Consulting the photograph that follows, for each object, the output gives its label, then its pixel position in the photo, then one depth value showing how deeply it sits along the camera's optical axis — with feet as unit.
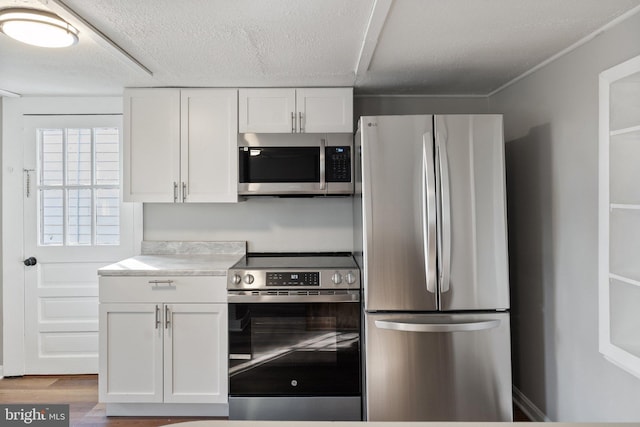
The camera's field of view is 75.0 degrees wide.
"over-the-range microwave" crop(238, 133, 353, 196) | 9.05
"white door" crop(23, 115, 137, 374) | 10.17
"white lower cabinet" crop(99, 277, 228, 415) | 8.14
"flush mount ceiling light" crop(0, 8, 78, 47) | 5.55
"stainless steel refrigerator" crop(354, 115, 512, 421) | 7.19
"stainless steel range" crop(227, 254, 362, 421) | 7.91
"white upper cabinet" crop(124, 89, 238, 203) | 9.13
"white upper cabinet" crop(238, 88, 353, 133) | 9.12
